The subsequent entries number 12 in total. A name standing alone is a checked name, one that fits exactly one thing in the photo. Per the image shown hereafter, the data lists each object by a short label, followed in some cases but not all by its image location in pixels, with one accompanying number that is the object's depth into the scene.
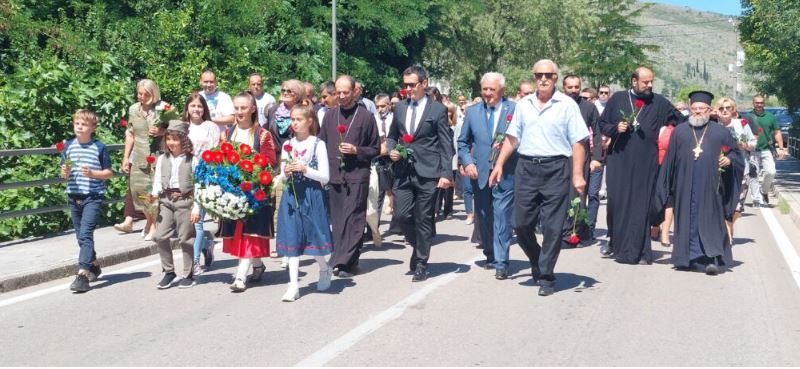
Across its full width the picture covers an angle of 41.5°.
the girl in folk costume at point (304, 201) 9.10
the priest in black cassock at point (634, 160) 11.27
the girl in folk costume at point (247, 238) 9.33
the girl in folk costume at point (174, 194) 9.65
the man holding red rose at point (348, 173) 10.20
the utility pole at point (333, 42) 29.56
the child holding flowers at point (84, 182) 9.52
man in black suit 10.06
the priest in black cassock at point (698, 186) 10.80
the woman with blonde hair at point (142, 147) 12.73
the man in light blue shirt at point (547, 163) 9.21
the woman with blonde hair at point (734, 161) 11.37
